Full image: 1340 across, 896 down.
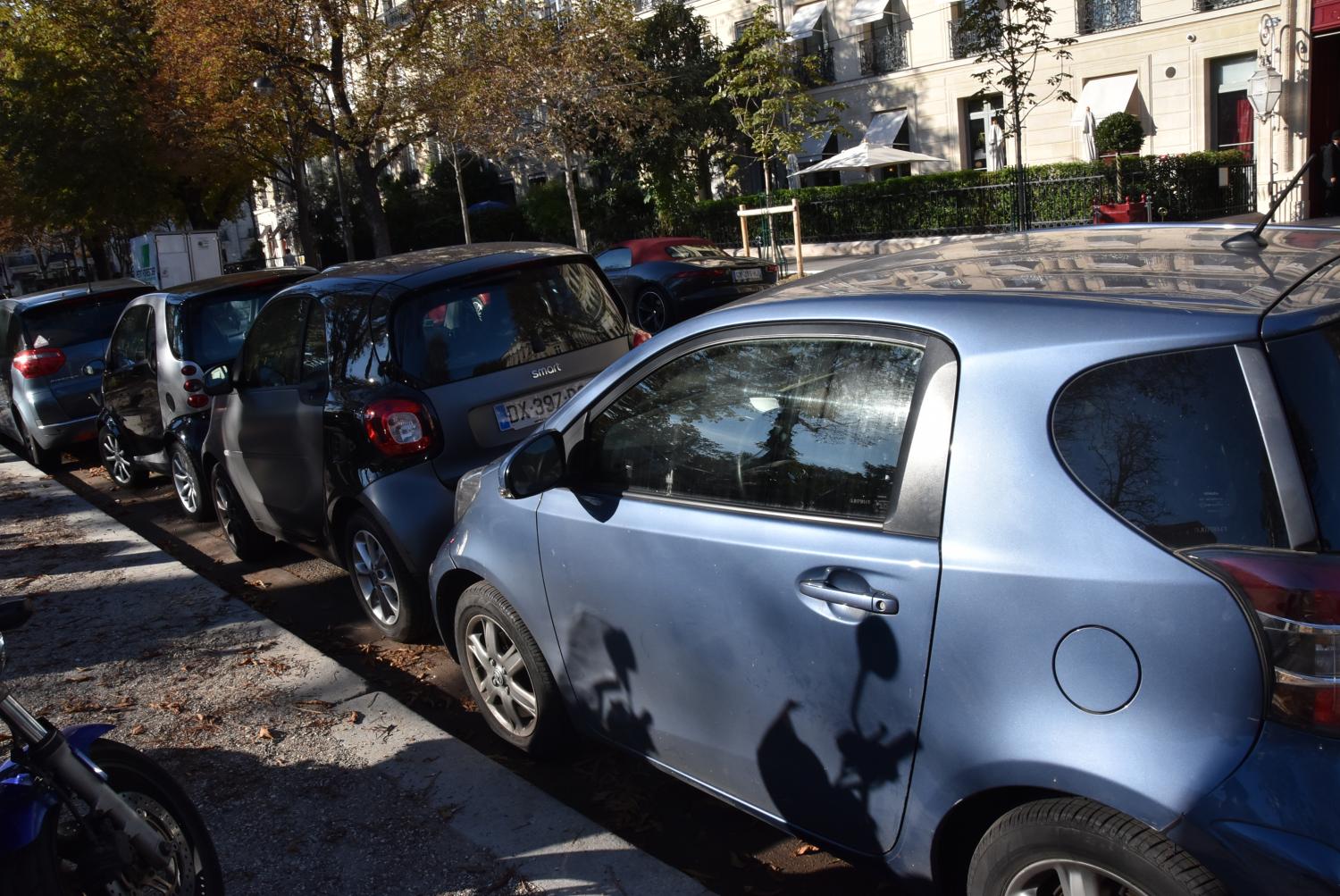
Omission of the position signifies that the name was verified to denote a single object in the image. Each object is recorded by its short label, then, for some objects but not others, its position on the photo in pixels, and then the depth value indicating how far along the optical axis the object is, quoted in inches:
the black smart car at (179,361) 327.0
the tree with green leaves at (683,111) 1300.4
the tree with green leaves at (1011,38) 829.8
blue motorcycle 100.8
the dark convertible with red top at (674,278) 674.8
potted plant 1064.8
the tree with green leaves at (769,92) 997.2
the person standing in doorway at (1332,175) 722.8
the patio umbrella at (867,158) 1165.1
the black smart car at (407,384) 204.7
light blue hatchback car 80.9
